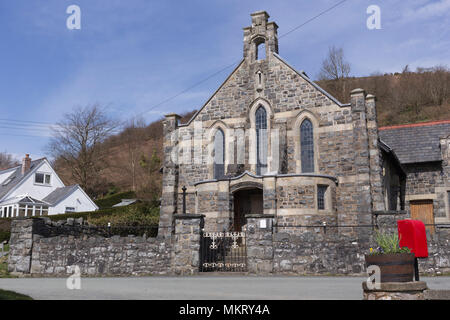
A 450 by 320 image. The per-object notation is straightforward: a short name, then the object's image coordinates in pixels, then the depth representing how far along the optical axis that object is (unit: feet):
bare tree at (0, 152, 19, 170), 278.87
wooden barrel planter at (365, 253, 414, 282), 23.98
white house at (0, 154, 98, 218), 131.85
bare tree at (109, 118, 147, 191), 204.03
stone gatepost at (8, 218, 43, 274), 51.74
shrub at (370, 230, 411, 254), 24.98
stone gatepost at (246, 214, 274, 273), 45.19
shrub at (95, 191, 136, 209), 163.65
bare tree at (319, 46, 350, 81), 204.95
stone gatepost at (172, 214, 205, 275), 47.55
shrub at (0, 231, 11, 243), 95.21
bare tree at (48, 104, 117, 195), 160.15
